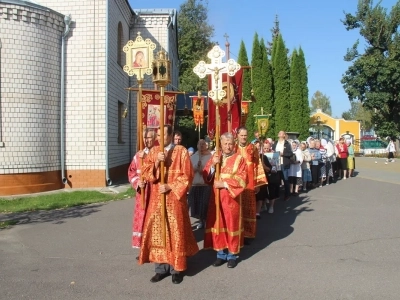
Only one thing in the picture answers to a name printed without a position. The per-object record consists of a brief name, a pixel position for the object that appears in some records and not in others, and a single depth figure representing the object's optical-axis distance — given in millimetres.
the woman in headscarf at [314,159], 14547
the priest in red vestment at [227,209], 5688
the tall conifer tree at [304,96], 27531
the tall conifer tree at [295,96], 27312
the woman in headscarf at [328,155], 15539
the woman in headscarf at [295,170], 12477
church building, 12273
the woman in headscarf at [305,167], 13672
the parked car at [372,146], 45738
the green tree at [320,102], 89875
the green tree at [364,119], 64000
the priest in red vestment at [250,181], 6728
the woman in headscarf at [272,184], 9664
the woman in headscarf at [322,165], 14972
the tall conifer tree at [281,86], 27250
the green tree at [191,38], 35906
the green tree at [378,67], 33906
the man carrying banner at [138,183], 5840
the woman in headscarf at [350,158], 18141
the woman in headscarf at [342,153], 17125
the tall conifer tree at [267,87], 26789
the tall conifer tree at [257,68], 26578
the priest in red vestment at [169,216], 5113
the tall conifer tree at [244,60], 25769
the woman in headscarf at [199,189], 7738
